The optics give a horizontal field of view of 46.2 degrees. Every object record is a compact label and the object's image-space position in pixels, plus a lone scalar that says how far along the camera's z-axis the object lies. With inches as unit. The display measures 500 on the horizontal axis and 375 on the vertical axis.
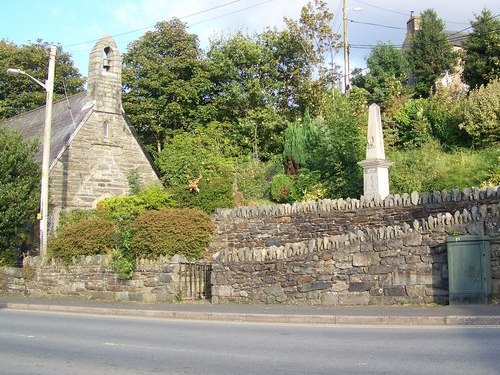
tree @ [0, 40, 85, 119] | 1726.1
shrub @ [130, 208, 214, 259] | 750.5
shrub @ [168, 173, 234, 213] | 937.5
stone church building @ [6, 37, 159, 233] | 1202.6
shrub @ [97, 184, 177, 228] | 997.2
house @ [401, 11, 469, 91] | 1278.3
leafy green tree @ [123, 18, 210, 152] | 1429.6
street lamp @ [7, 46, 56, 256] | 882.8
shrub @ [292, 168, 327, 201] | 928.9
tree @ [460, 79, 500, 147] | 949.2
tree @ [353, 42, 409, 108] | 1401.3
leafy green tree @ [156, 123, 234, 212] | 946.1
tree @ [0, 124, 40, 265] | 930.1
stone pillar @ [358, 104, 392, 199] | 795.4
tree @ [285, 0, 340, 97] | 1364.4
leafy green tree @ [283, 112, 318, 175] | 1091.9
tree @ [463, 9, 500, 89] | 1216.2
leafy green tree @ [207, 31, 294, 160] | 1362.0
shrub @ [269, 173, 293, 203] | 1011.3
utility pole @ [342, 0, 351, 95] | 1459.2
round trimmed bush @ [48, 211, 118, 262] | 840.9
